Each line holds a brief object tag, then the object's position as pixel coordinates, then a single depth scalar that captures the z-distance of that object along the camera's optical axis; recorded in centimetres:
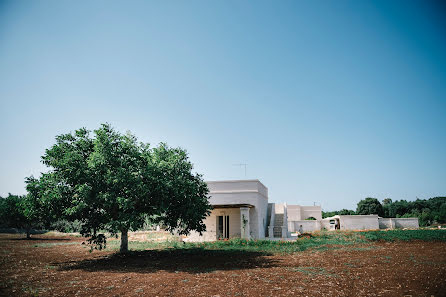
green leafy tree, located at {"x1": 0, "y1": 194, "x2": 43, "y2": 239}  3492
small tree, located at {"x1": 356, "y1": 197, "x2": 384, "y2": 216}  5578
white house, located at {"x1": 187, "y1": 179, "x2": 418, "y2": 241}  2283
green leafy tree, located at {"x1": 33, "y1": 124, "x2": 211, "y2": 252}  1287
